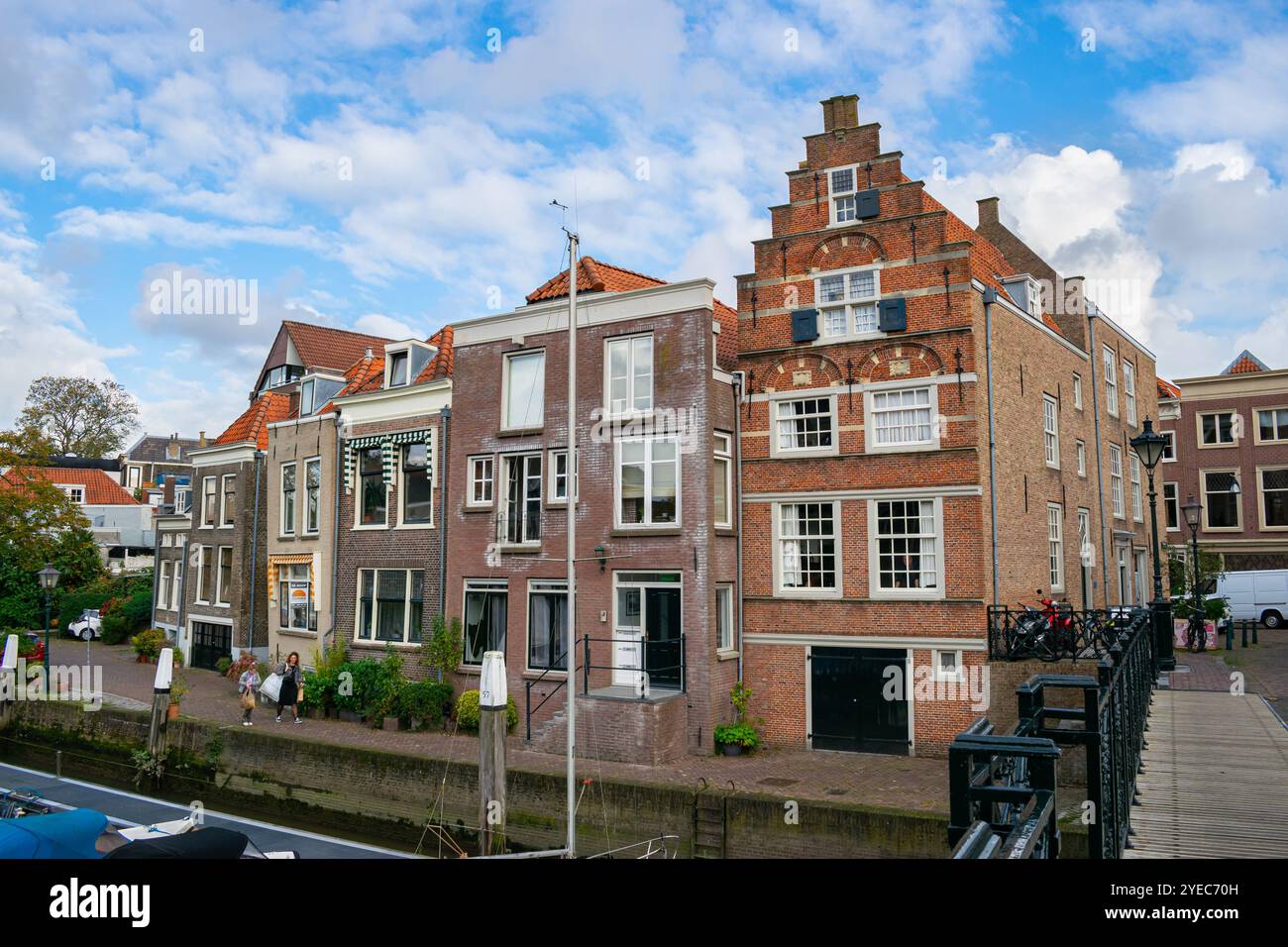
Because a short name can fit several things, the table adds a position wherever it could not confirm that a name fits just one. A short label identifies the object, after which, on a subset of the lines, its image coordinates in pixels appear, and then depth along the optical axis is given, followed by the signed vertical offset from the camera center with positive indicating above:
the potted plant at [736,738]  19.88 -3.80
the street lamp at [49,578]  27.52 -0.42
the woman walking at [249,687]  23.05 -3.20
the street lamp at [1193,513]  24.83 +1.15
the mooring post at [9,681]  29.25 -3.66
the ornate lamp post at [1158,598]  17.58 -0.81
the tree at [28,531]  36.53 +1.33
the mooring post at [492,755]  16.98 -3.56
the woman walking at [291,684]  24.14 -3.17
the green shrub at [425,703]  22.45 -3.41
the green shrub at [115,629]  40.97 -2.91
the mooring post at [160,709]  23.12 -3.67
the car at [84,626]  41.78 -2.84
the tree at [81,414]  61.59 +10.04
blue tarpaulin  9.16 -2.92
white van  34.69 -1.46
